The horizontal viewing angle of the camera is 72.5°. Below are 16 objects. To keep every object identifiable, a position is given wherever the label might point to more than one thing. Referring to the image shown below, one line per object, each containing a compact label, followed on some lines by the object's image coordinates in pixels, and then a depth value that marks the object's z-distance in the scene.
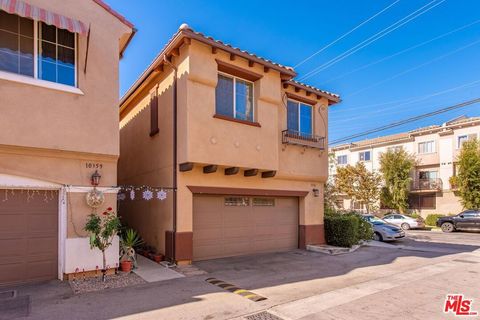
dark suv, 23.28
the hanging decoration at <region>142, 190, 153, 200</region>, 9.77
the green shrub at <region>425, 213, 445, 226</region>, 29.50
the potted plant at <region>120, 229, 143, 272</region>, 9.21
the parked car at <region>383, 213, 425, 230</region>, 27.05
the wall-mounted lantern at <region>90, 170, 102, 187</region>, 8.58
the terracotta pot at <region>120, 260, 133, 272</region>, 9.19
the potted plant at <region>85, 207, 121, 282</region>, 8.07
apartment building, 31.22
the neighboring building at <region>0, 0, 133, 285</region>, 7.66
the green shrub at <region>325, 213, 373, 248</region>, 14.41
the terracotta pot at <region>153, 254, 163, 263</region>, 10.63
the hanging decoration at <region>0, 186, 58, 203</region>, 7.73
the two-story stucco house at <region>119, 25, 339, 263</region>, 10.30
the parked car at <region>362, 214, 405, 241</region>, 17.38
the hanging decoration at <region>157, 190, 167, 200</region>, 10.05
